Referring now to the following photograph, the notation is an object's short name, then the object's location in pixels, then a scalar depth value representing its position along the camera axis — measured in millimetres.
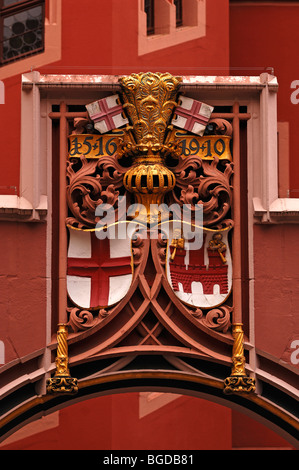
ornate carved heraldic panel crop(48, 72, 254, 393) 11570
